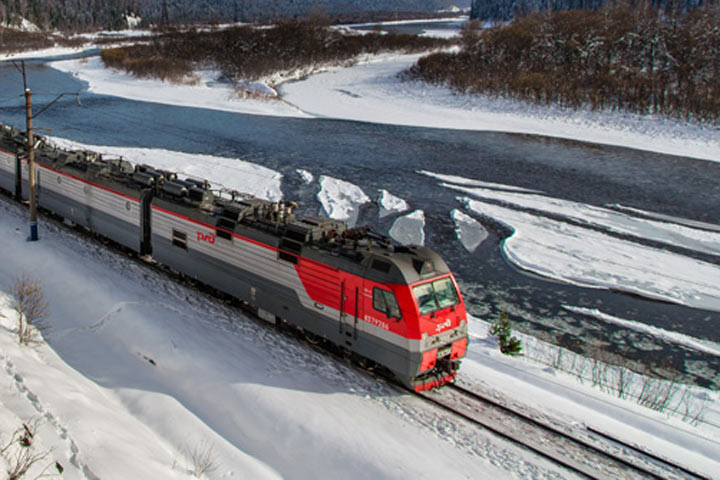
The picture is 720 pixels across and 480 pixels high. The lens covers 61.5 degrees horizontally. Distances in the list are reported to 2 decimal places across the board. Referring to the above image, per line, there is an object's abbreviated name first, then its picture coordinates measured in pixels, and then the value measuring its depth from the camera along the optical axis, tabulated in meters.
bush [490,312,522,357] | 18.72
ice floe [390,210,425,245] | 30.06
